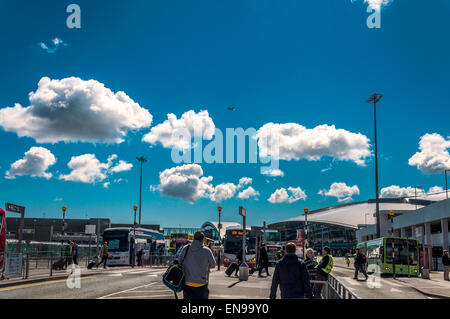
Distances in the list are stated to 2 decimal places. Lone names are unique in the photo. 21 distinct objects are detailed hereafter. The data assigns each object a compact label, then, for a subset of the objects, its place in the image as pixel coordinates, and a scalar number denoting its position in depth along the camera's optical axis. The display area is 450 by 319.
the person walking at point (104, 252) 29.04
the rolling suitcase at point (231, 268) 17.29
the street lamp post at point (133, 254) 34.84
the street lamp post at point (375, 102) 47.59
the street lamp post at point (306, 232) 31.98
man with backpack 7.59
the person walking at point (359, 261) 25.22
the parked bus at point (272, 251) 44.58
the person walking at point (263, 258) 23.50
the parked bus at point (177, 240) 53.16
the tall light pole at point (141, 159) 58.27
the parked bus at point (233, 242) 34.91
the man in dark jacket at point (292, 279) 7.06
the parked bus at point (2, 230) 22.23
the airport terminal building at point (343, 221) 122.25
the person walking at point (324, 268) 11.32
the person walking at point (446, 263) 26.03
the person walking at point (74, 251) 24.87
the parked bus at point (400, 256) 29.16
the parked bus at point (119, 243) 35.75
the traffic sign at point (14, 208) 20.19
